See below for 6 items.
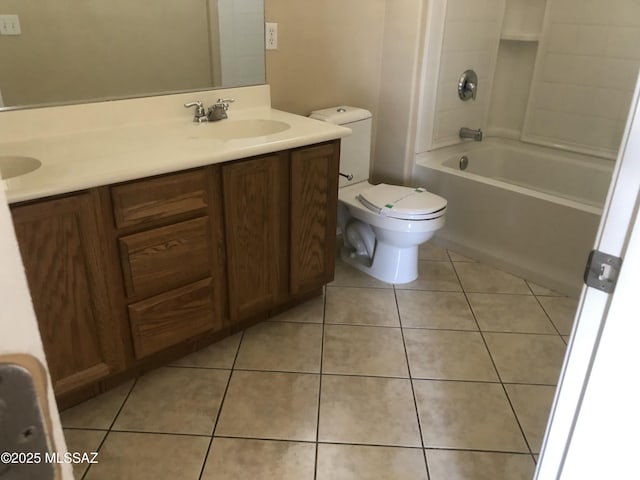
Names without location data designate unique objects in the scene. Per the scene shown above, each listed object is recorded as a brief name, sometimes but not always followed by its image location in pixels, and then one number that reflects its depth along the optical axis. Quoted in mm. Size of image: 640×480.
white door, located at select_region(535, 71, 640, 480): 687
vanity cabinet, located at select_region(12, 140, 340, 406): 1545
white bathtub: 2529
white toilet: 2469
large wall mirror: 1793
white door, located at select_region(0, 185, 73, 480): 387
